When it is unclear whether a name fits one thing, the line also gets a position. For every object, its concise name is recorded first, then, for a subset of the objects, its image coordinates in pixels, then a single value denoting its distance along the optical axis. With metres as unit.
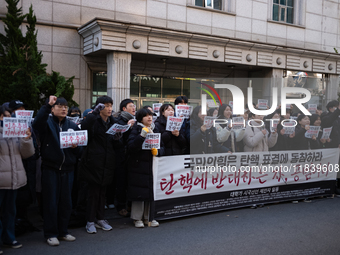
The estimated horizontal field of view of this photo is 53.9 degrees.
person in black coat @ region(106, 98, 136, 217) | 6.10
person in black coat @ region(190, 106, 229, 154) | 6.09
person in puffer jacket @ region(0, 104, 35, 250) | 4.34
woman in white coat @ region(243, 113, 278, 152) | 6.72
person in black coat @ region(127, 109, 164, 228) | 5.40
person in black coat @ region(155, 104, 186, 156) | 5.83
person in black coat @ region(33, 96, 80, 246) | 4.63
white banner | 5.71
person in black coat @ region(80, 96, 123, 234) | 5.08
